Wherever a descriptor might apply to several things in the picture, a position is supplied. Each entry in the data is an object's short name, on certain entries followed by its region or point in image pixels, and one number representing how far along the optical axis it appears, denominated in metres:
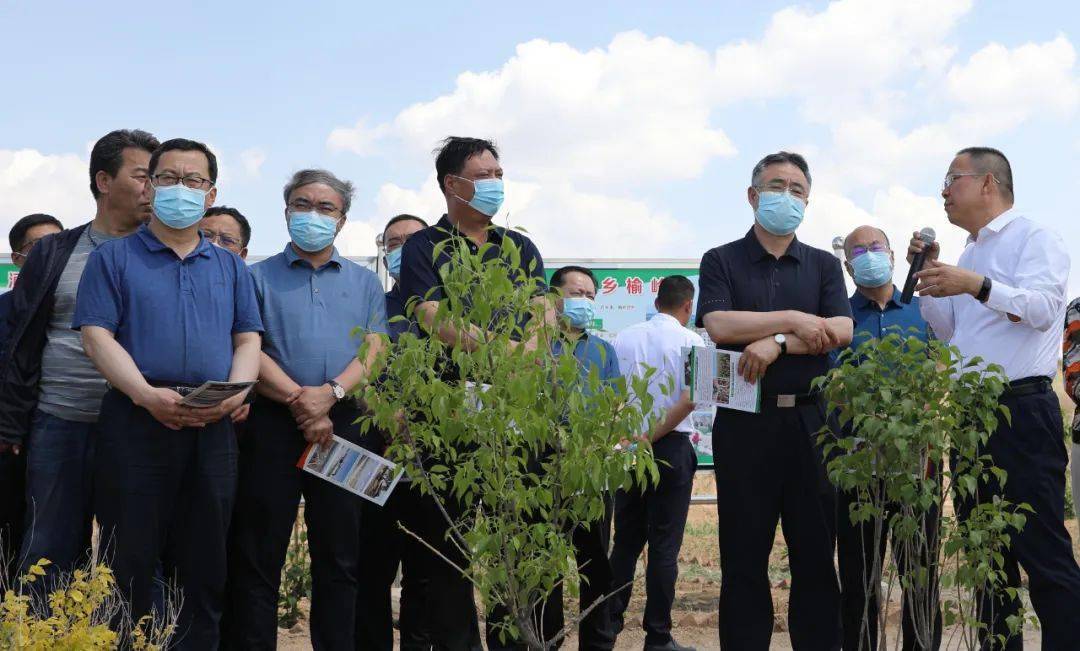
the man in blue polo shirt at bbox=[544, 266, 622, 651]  5.05
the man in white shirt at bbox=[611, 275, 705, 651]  6.86
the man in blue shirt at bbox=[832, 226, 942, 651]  5.70
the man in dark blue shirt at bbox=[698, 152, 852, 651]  4.85
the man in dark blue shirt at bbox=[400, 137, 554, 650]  4.72
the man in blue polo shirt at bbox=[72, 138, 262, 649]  4.41
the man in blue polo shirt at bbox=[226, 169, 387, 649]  4.96
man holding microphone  4.79
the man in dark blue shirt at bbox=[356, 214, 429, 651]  5.49
